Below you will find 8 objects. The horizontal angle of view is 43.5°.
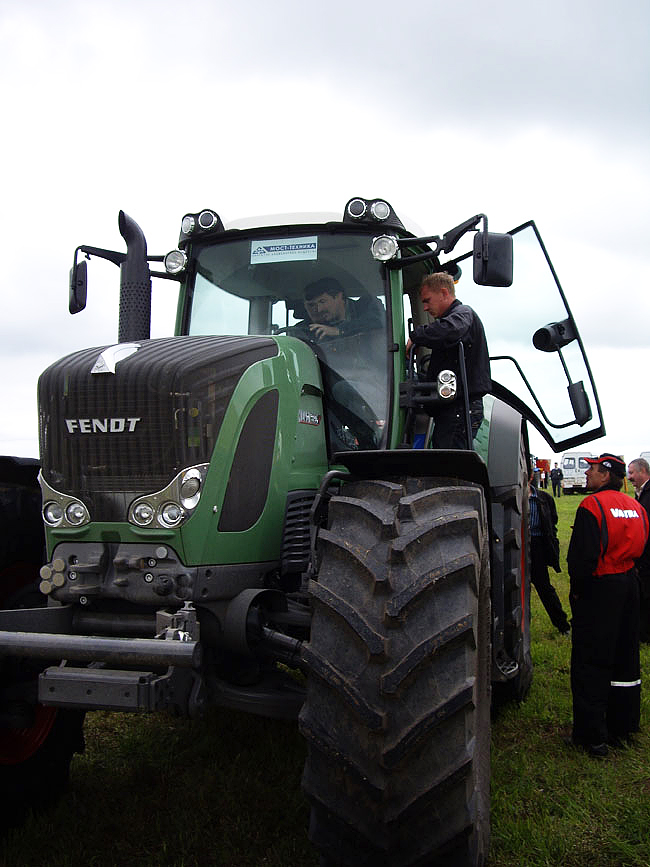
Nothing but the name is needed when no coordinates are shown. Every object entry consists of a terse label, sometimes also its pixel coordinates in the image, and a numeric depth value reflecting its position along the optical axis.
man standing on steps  4.07
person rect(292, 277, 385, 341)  4.23
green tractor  2.60
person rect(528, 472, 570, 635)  7.32
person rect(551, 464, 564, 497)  46.60
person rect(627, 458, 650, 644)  7.60
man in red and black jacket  4.81
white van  45.88
